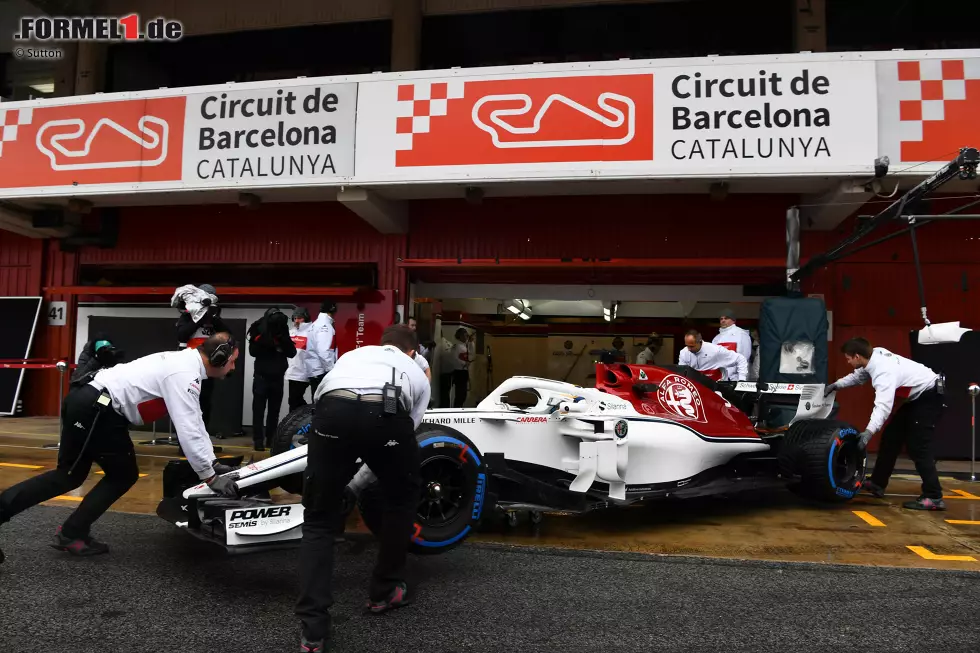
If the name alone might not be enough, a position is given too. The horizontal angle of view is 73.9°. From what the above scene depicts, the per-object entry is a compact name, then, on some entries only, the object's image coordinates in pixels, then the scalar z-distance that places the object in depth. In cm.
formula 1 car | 350
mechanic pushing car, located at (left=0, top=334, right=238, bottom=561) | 356
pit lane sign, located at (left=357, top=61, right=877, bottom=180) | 723
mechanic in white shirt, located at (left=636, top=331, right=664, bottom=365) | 1165
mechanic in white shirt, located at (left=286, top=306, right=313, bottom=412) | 802
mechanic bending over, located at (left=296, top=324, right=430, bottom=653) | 272
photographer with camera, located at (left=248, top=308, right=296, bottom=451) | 742
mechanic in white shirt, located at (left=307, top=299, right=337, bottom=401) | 799
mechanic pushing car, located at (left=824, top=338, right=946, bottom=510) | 557
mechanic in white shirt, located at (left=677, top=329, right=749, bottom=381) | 754
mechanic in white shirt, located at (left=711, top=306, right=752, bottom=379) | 779
